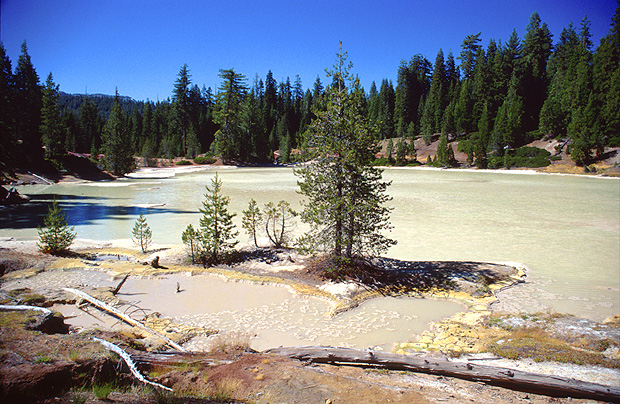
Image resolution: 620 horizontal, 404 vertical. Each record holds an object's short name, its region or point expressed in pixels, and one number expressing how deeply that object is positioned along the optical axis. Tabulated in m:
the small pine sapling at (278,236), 12.74
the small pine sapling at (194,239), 11.91
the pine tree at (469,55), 102.62
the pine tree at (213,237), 11.96
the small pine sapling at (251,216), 13.06
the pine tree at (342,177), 10.16
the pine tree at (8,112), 28.00
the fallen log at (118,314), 6.19
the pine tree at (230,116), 75.75
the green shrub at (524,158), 62.25
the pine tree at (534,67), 82.89
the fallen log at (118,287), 9.01
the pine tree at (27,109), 44.99
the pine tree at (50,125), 46.03
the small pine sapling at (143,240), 13.37
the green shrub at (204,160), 75.25
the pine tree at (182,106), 84.94
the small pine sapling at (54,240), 12.47
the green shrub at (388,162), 82.28
